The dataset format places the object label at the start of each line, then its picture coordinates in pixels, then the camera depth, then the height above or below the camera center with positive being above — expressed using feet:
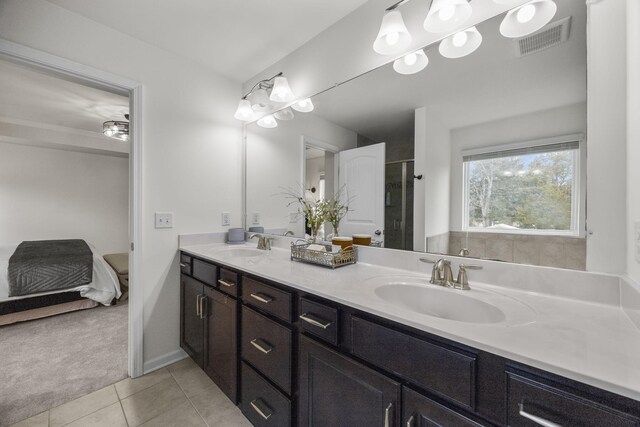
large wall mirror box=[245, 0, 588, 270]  3.05 +1.02
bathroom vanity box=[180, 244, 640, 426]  1.74 -1.26
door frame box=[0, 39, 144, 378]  5.85 -0.08
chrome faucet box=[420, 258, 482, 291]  3.43 -0.87
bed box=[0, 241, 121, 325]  8.23 -3.03
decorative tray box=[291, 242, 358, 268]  4.52 -0.81
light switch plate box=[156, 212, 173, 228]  6.24 -0.20
